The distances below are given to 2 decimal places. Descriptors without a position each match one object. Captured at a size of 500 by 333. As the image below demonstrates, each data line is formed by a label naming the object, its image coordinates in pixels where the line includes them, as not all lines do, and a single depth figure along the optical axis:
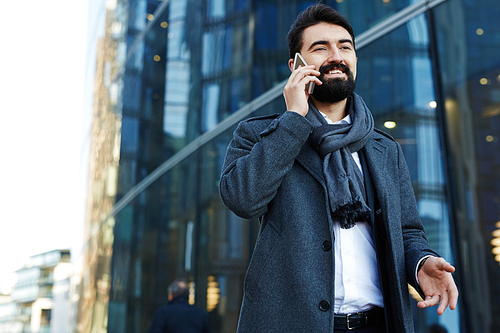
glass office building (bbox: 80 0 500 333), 3.64
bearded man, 1.66
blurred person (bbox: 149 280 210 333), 5.41
